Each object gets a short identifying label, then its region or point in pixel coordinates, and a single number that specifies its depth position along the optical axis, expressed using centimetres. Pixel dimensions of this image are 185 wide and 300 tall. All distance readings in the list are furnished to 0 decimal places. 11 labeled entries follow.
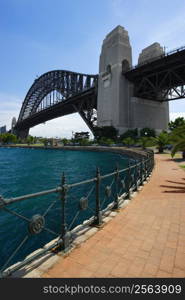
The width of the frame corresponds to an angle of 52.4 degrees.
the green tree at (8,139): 13000
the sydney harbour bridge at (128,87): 6272
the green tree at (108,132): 6594
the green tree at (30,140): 12352
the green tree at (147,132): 6397
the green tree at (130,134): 6300
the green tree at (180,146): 1237
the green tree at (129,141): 5572
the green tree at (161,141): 3747
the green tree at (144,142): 4317
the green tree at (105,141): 6285
